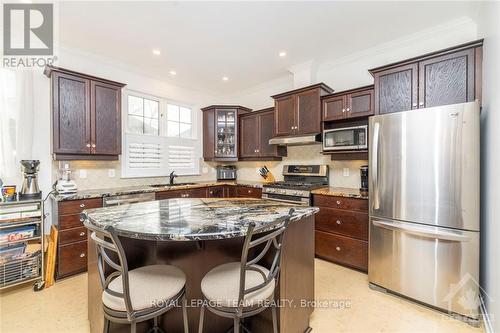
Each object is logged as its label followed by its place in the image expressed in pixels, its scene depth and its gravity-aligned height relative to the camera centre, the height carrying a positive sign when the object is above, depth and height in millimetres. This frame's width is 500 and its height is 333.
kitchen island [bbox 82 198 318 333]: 1464 -636
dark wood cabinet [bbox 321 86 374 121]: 2945 +833
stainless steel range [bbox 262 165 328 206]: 3279 -326
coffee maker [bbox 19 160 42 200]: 2496 -211
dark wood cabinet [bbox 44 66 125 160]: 2791 +635
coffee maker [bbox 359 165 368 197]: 2957 -199
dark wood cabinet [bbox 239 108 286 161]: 4184 +535
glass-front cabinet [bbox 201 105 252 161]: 4676 +689
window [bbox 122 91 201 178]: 3848 +484
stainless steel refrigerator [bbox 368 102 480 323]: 1906 -383
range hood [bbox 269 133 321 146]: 3405 +388
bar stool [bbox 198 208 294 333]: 1164 -697
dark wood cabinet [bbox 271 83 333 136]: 3406 +864
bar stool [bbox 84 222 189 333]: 1085 -695
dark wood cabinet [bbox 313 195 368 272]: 2744 -858
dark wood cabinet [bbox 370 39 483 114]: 2105 +868
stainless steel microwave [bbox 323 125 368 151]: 2975 +360
